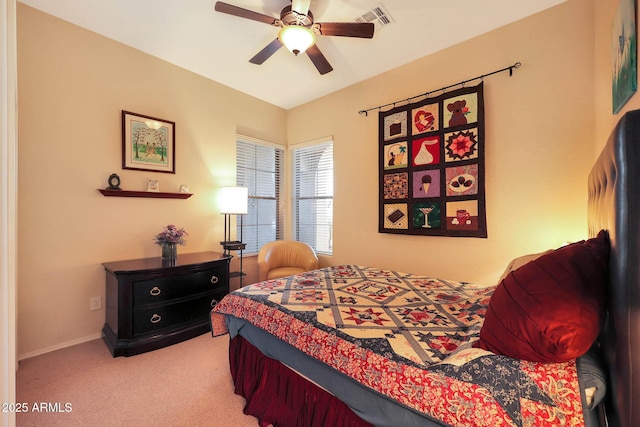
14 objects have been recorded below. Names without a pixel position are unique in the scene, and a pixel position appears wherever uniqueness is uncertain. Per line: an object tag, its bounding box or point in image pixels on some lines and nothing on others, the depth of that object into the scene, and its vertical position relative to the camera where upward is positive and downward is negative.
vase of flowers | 2.59 -0.26
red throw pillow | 0.80 -0.30
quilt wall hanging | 2.43 +0.49
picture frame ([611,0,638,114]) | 1.18 +0.80
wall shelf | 2.48 +0.22
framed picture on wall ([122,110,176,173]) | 2.64 +0.77
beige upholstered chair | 3.26 -0.57
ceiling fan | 1.87 +1.44
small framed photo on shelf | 2.75 +0.32
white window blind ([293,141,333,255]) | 3.74 +0.30
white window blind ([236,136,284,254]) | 3.75 +0.43
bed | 0.76 -0.55
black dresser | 2.21 -0.80
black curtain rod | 2.27 +1.27
